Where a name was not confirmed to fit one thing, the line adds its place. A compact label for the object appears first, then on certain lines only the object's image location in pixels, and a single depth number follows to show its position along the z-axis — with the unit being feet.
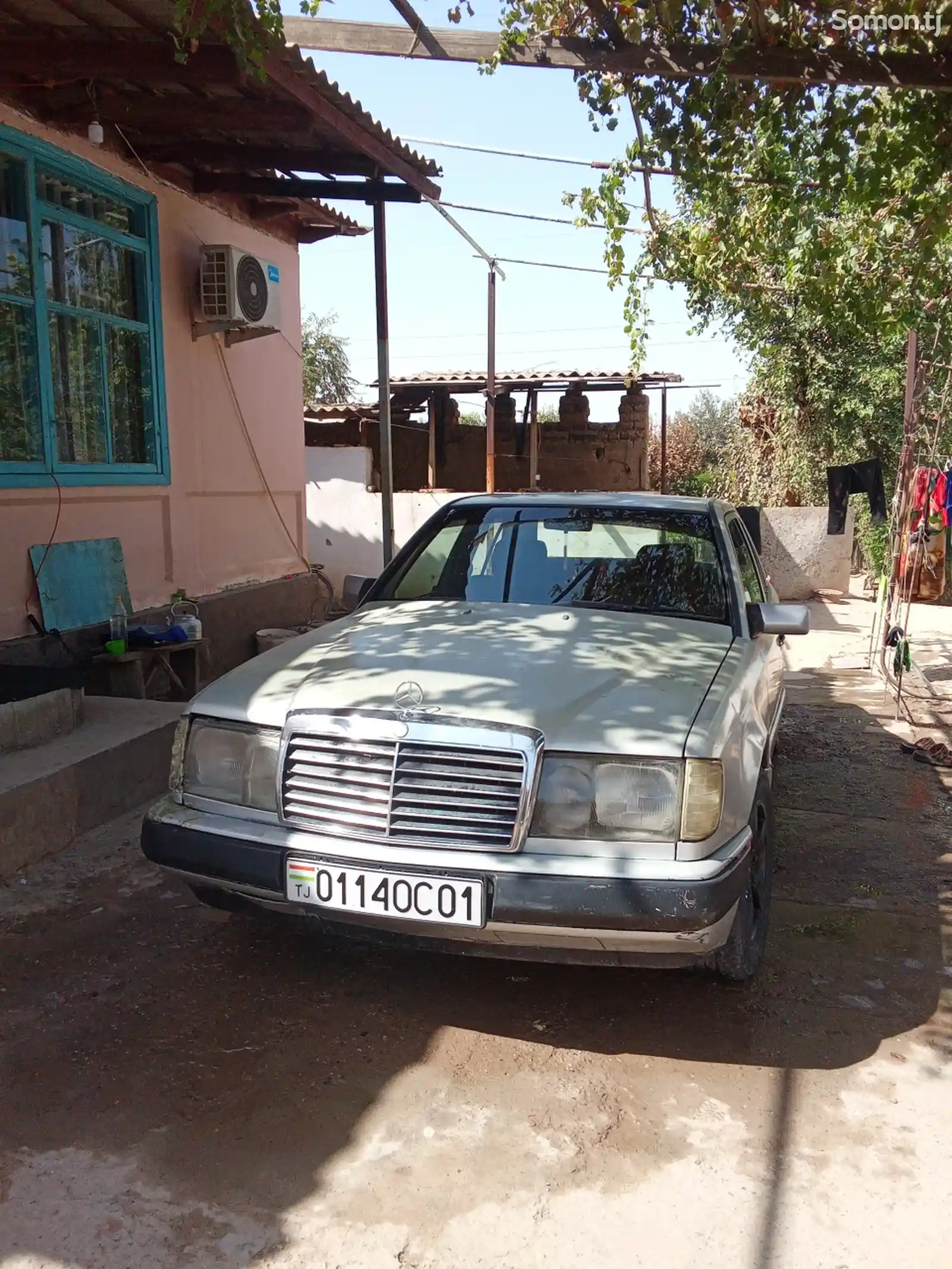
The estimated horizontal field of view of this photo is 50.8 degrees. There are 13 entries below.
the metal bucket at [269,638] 28.81
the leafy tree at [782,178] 14.02
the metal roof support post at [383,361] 25.79
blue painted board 20.59
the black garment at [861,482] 34.81
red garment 27.04
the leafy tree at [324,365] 105.29
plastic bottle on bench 22.13
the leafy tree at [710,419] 92.58
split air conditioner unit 25.75
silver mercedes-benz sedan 8.86
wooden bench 21.74
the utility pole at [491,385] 49.49
